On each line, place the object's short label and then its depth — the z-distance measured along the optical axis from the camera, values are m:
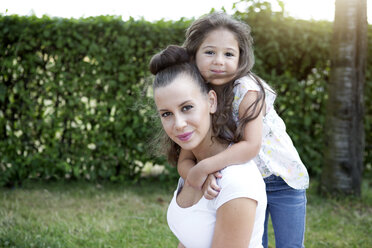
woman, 1.82
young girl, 2.11
